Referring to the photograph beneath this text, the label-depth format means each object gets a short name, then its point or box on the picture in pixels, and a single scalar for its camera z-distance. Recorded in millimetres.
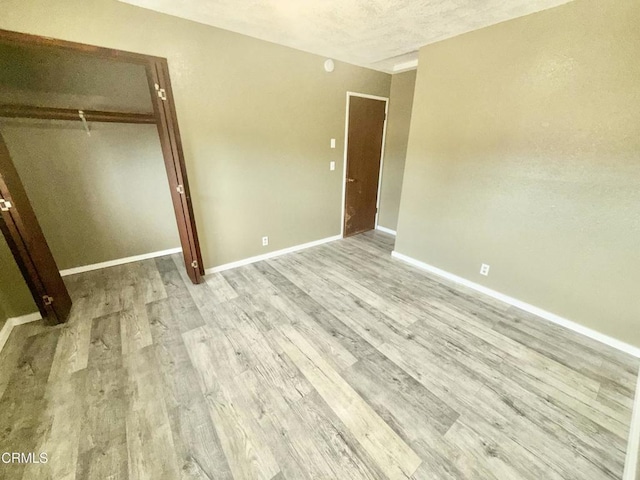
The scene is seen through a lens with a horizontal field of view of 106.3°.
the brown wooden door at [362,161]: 3559
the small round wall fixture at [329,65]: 2980
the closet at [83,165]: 1865
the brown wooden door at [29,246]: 1692
